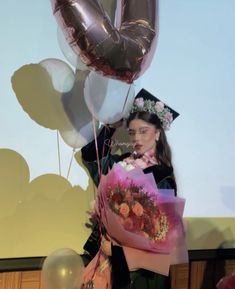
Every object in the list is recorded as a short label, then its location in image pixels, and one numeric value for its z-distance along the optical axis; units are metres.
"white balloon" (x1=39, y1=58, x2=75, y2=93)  1.63
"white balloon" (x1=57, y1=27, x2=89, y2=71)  1.58
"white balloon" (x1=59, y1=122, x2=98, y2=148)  1.64
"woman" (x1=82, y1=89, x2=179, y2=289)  1.63
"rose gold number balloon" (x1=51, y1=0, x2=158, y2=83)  1.31
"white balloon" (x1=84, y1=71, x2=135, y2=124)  1.56
